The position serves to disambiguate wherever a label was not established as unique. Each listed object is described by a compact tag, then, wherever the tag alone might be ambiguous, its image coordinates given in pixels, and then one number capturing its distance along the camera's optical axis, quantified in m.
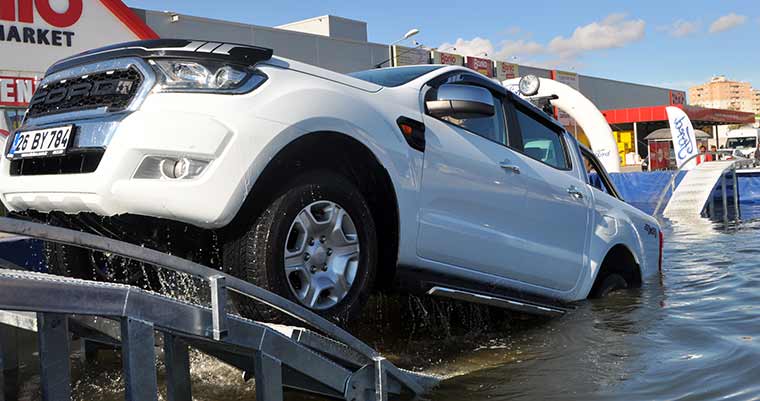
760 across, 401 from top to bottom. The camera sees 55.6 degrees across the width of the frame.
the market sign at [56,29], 13.30
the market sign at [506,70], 31.44
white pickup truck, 2.73
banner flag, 19.69
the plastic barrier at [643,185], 17.33
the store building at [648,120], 38.81
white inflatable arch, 15.30
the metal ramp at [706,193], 15.02
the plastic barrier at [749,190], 17.16
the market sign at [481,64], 29.67
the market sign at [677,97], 52.31
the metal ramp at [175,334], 1.97
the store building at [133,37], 13.32
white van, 39.94
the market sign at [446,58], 28.46
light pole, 19.59
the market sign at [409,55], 25.71
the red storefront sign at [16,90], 13.10
